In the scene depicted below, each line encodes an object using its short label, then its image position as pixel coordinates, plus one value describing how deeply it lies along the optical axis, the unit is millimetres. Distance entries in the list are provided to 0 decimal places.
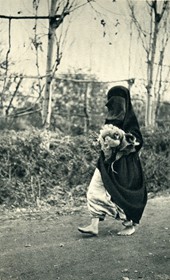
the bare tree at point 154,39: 7594
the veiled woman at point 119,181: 4566
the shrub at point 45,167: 6250
